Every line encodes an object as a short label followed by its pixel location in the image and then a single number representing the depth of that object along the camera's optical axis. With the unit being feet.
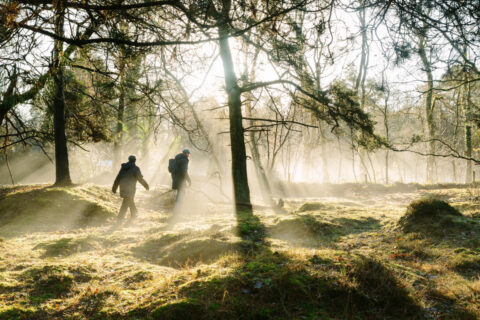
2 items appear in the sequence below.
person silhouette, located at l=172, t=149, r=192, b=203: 31.12
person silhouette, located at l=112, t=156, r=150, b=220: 27.63
